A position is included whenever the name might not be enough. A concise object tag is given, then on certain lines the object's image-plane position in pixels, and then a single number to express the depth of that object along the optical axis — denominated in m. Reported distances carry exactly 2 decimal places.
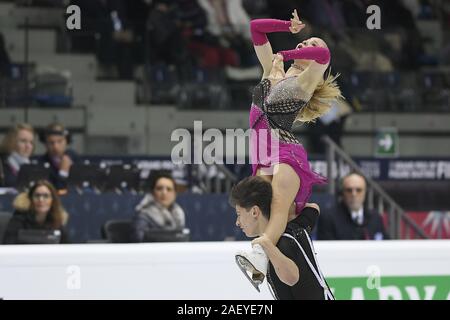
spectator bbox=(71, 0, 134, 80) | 21.50
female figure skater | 9.25
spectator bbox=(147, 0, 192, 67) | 22.16
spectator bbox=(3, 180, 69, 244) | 15.55
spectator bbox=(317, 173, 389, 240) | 16.03
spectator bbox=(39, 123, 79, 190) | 18.30
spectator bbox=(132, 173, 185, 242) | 16.34
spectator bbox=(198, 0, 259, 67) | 23.09
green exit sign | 22.77
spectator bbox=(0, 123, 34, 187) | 18.09
